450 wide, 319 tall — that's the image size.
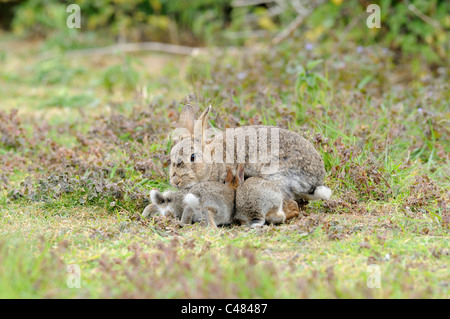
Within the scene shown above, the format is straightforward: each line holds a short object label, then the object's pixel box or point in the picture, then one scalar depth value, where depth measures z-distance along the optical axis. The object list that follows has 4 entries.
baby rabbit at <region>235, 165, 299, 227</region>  9.71
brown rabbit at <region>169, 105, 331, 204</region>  10.29
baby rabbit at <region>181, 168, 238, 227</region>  9.69
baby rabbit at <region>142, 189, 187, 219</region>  9.99
